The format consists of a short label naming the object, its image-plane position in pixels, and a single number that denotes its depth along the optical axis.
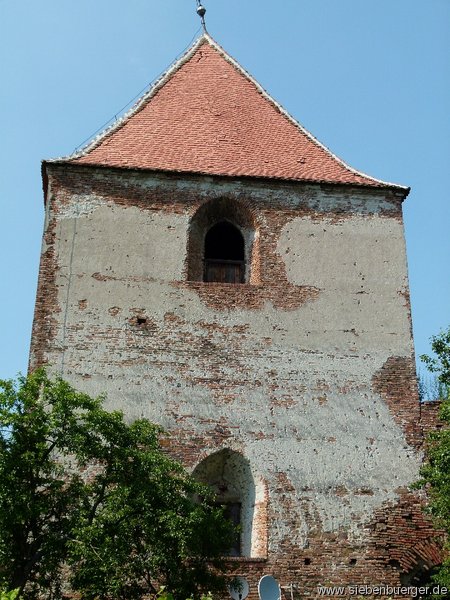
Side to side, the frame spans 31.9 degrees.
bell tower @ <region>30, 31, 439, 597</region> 11.16
